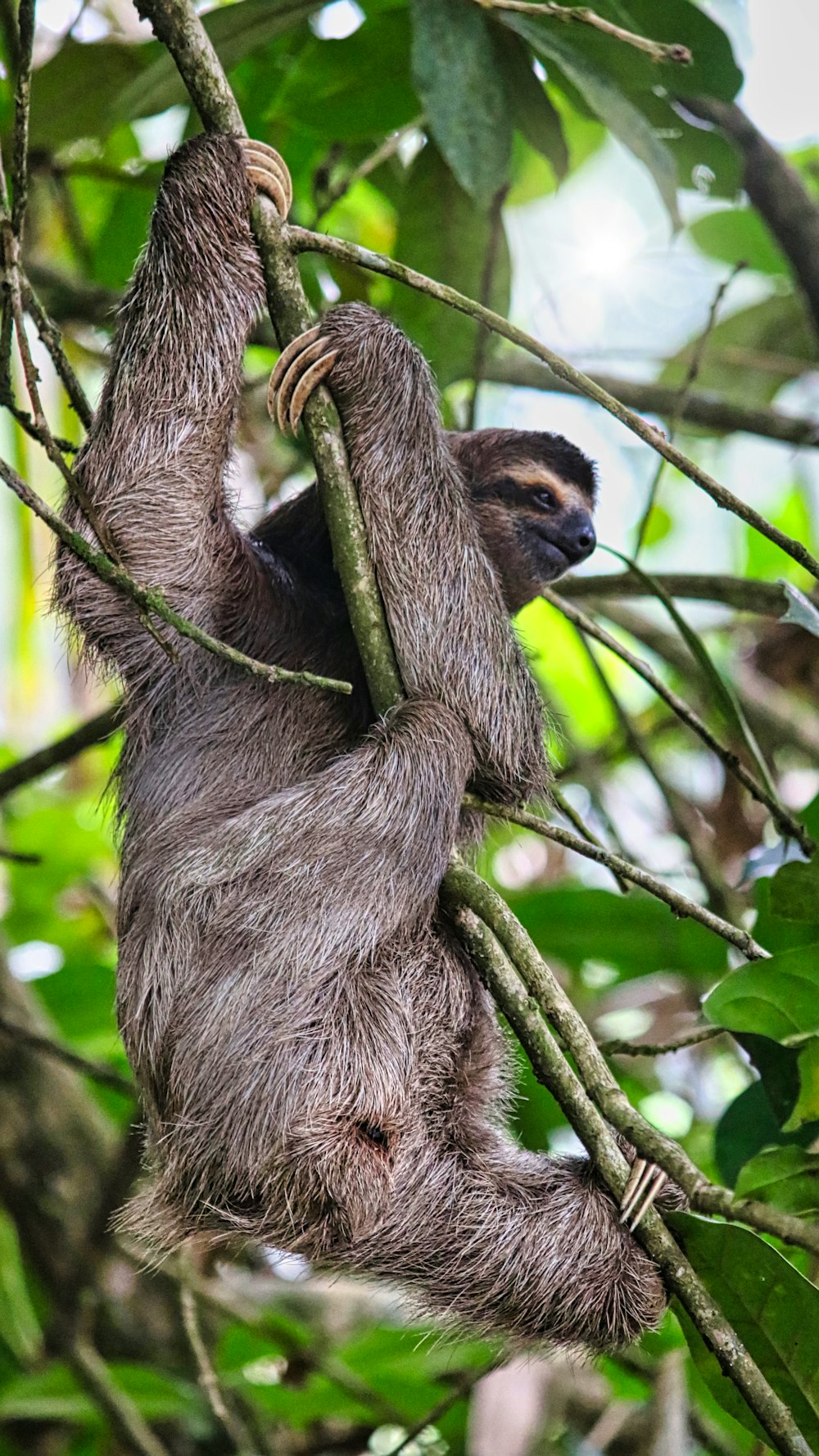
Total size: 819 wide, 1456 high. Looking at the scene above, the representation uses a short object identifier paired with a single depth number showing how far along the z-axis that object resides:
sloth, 8.22
